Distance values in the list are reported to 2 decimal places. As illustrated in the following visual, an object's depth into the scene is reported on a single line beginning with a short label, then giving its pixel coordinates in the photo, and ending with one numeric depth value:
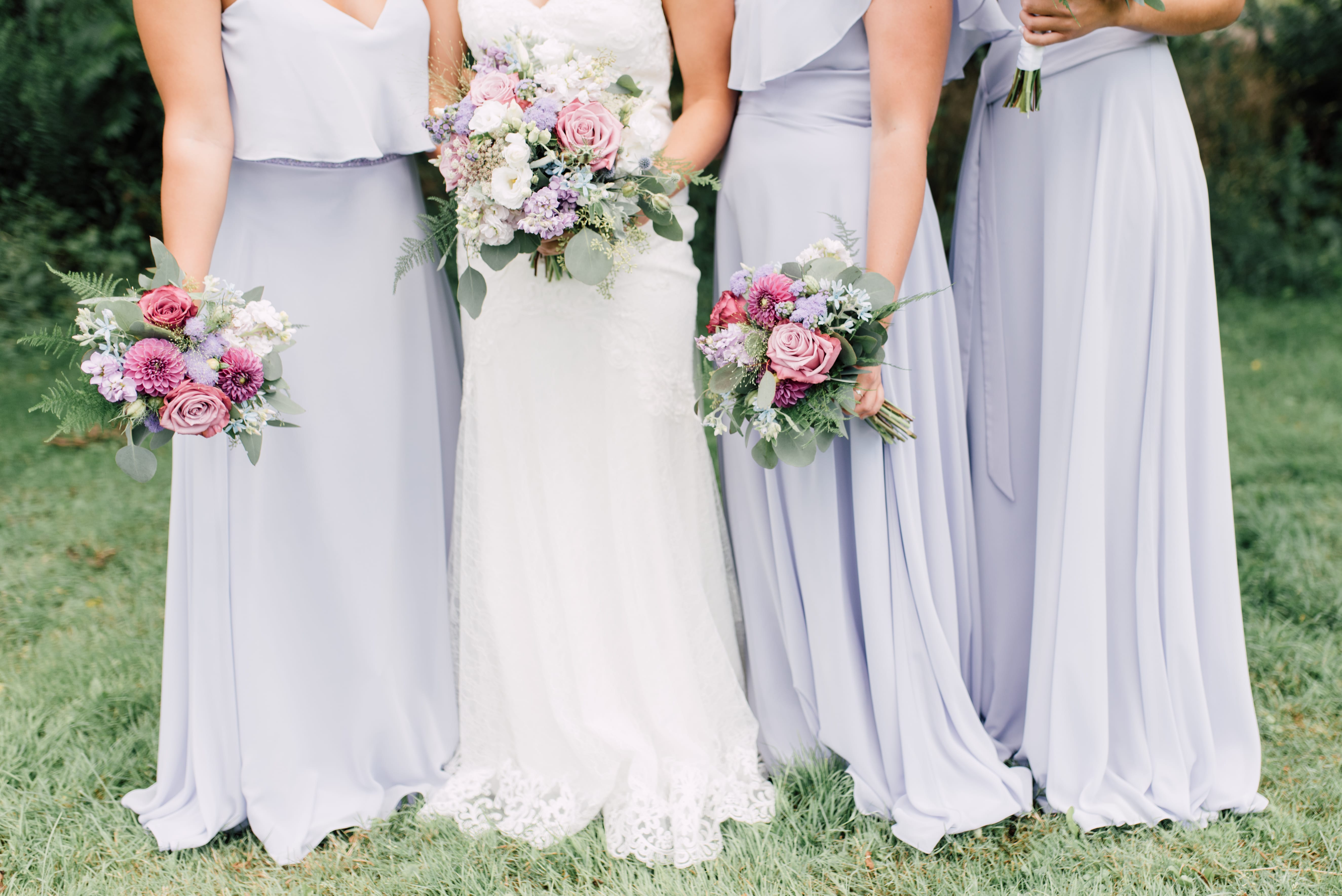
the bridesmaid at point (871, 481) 2.68
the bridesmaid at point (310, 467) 2.67
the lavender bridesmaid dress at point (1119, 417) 2.68
